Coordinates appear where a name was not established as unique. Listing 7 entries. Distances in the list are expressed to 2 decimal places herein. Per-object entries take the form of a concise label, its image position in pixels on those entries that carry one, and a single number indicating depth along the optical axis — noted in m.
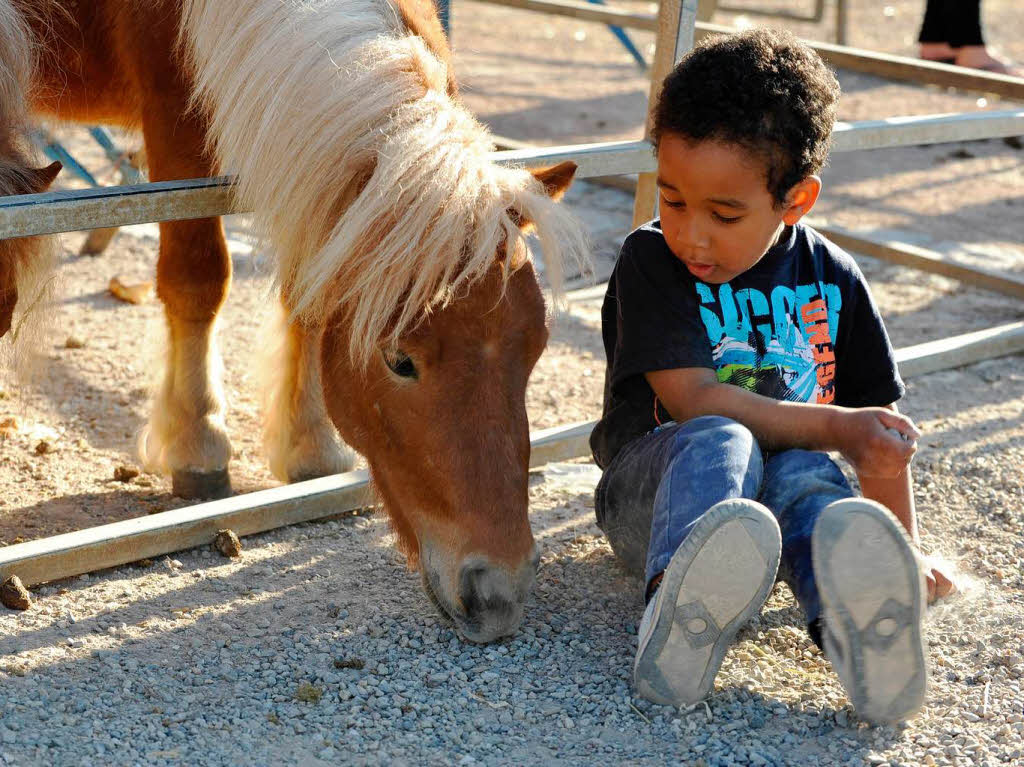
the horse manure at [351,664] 2.24
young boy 1.90
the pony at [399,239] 2.10
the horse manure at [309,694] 2.12
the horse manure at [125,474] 3.19
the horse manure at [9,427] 3.38
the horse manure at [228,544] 2.74
